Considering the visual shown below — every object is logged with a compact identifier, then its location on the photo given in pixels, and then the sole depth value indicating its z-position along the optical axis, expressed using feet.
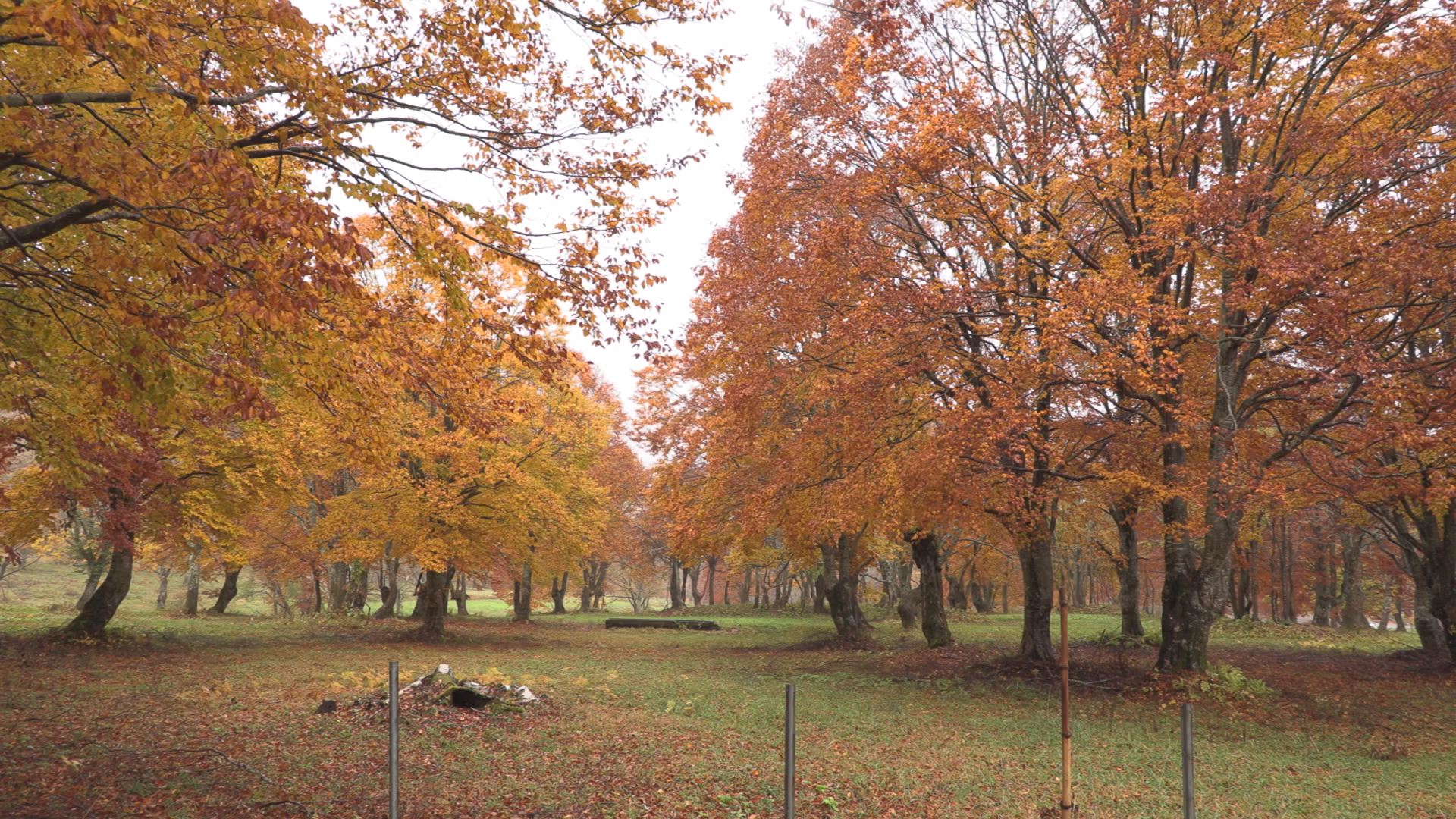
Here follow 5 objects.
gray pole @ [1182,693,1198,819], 17.01
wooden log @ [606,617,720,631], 110.11
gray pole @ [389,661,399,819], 18.96
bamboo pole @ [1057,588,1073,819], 18.48
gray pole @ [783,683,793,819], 17.74
